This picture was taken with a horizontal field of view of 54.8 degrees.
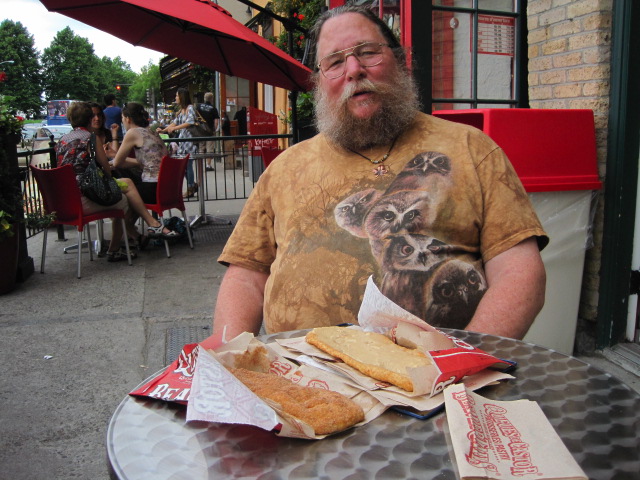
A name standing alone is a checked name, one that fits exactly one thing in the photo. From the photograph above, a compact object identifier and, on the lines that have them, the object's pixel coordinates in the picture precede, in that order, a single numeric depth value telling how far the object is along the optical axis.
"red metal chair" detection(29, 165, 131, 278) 6.16
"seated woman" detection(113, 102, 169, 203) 7.43
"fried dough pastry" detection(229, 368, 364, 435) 1.09
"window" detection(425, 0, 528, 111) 4.24
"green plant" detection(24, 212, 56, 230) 6.01
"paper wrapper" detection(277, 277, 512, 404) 1.18
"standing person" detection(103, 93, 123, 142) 12.45
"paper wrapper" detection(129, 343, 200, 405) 1.21
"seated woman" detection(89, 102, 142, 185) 7.57
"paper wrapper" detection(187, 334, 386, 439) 1.03
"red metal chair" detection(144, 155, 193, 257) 7.10
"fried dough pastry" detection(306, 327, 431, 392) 1.24
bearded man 1.94
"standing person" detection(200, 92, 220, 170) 11.52
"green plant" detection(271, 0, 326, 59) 9.69
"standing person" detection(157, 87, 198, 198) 9.45
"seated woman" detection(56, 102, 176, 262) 6.67
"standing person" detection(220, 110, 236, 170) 16.82
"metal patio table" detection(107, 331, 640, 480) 0.98
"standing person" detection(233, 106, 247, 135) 17.33
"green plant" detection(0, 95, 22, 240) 5.50
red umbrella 5.92
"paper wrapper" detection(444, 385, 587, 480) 0.93
